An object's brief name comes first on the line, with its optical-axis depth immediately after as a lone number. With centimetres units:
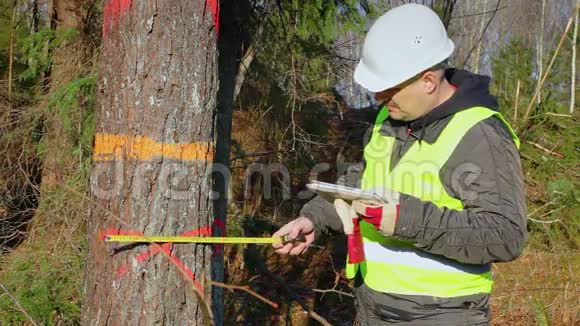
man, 182
